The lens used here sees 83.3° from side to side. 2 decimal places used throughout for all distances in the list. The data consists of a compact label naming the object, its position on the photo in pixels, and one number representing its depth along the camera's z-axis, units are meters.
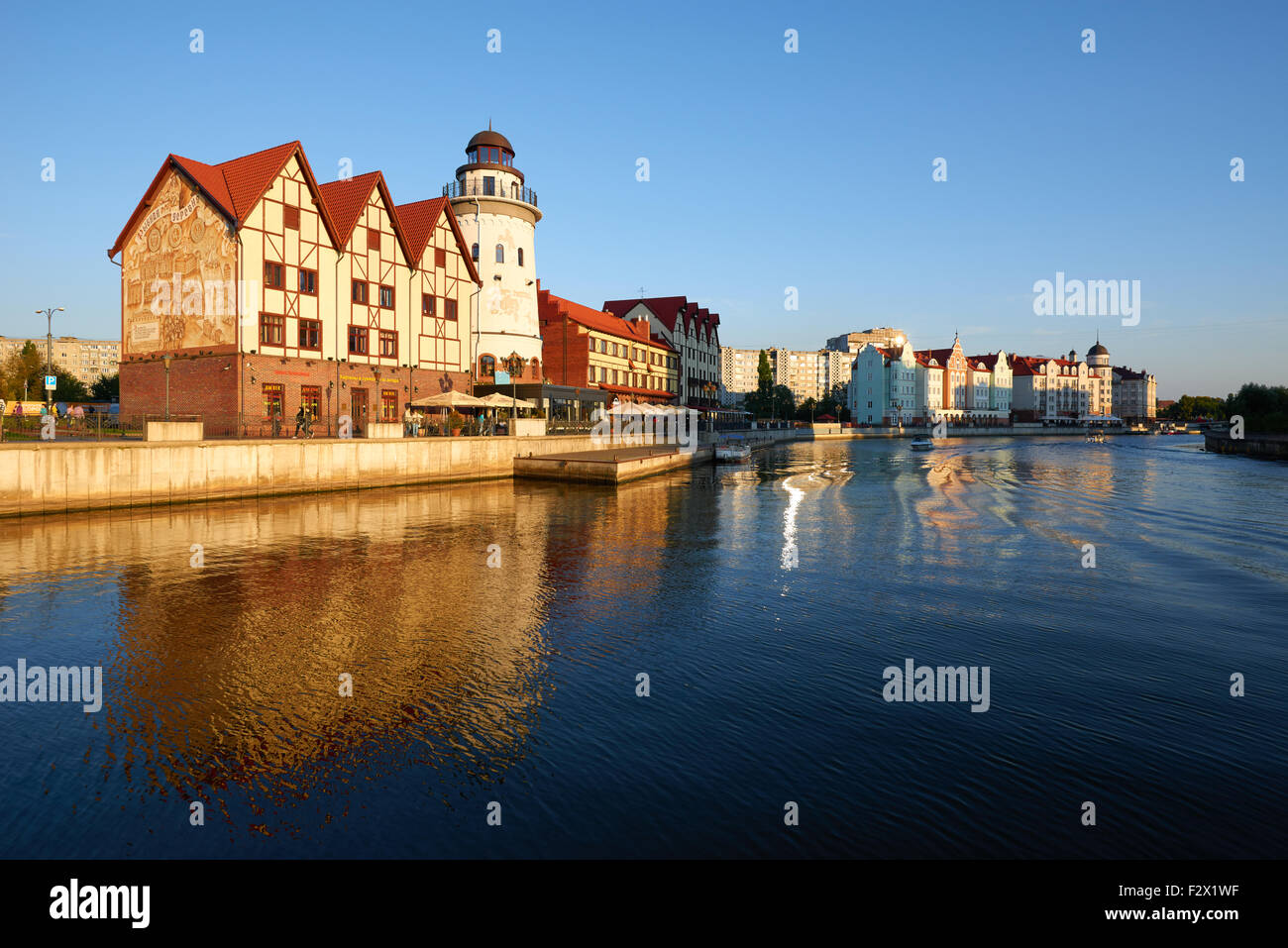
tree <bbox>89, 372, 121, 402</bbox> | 76.84
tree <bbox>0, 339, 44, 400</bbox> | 81.06
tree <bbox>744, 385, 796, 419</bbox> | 141.12
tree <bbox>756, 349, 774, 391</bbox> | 132.77
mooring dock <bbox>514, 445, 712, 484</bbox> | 42.88
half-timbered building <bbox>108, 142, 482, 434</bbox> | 38.88
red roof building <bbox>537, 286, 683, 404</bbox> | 69.25
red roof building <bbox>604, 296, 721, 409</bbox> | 94.19
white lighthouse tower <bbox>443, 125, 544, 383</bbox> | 56.75
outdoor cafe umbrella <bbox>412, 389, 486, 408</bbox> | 43.31
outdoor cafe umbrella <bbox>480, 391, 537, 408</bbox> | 46.31
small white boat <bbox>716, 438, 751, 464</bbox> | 66.56
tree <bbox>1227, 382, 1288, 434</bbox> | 83.08
